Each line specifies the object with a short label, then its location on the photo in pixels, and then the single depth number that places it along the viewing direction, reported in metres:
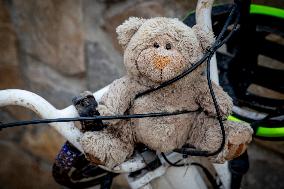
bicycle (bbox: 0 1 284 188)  1.00
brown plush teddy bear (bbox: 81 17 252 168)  0.90
